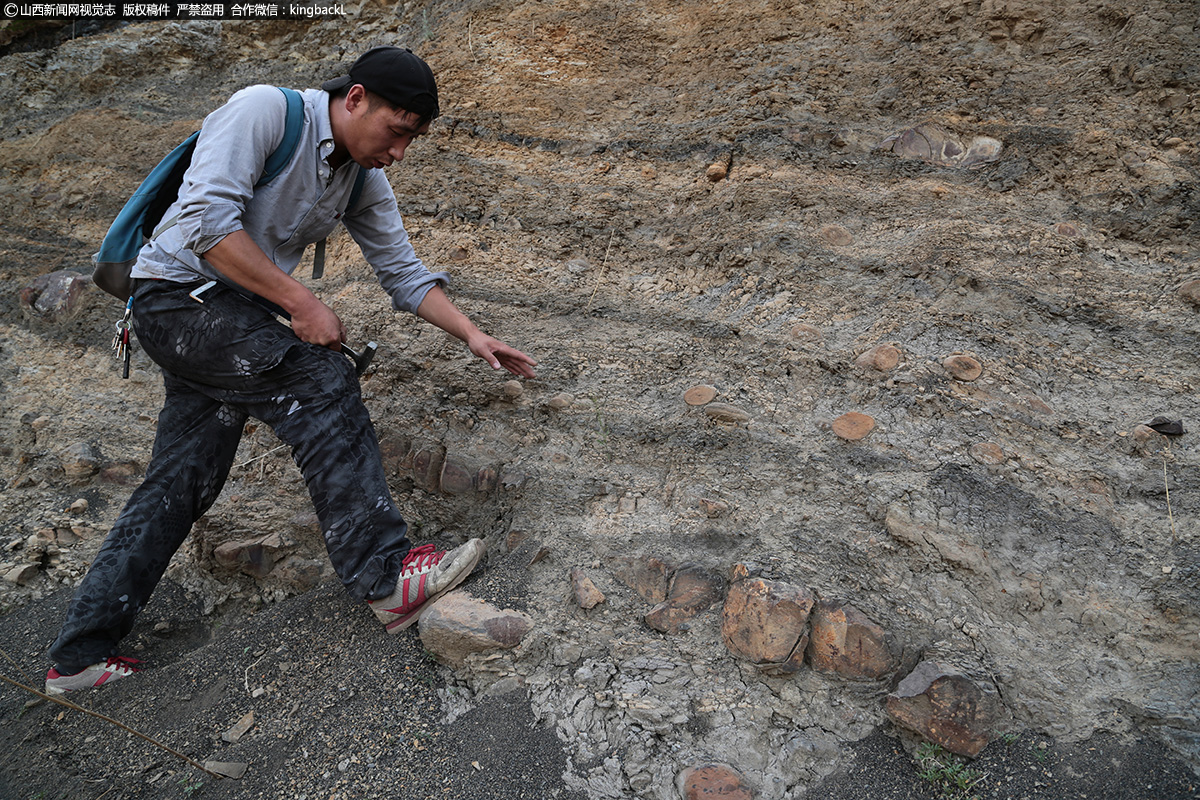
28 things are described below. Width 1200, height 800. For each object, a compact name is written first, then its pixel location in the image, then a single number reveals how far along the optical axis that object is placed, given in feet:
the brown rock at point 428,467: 7.83
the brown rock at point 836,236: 8.47
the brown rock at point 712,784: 4.80
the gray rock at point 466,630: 5.88
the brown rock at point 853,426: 6.91
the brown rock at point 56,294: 11.27
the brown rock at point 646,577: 6.19
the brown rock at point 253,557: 7.54
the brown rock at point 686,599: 5.95
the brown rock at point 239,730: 5.64
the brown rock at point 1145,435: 6.26
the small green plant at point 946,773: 4.77
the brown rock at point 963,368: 7.00
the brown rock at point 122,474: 9.19
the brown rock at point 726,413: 7.34
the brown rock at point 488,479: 7.57
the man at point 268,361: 5.72
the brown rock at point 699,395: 7.62
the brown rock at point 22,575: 7.84
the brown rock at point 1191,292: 6.87
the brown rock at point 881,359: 7.32
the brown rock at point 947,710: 4.90
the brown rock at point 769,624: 5.47
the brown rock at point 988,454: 6.37
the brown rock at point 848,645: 5.36
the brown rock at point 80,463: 9.16
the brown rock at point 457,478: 7.68
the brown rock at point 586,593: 6.13
